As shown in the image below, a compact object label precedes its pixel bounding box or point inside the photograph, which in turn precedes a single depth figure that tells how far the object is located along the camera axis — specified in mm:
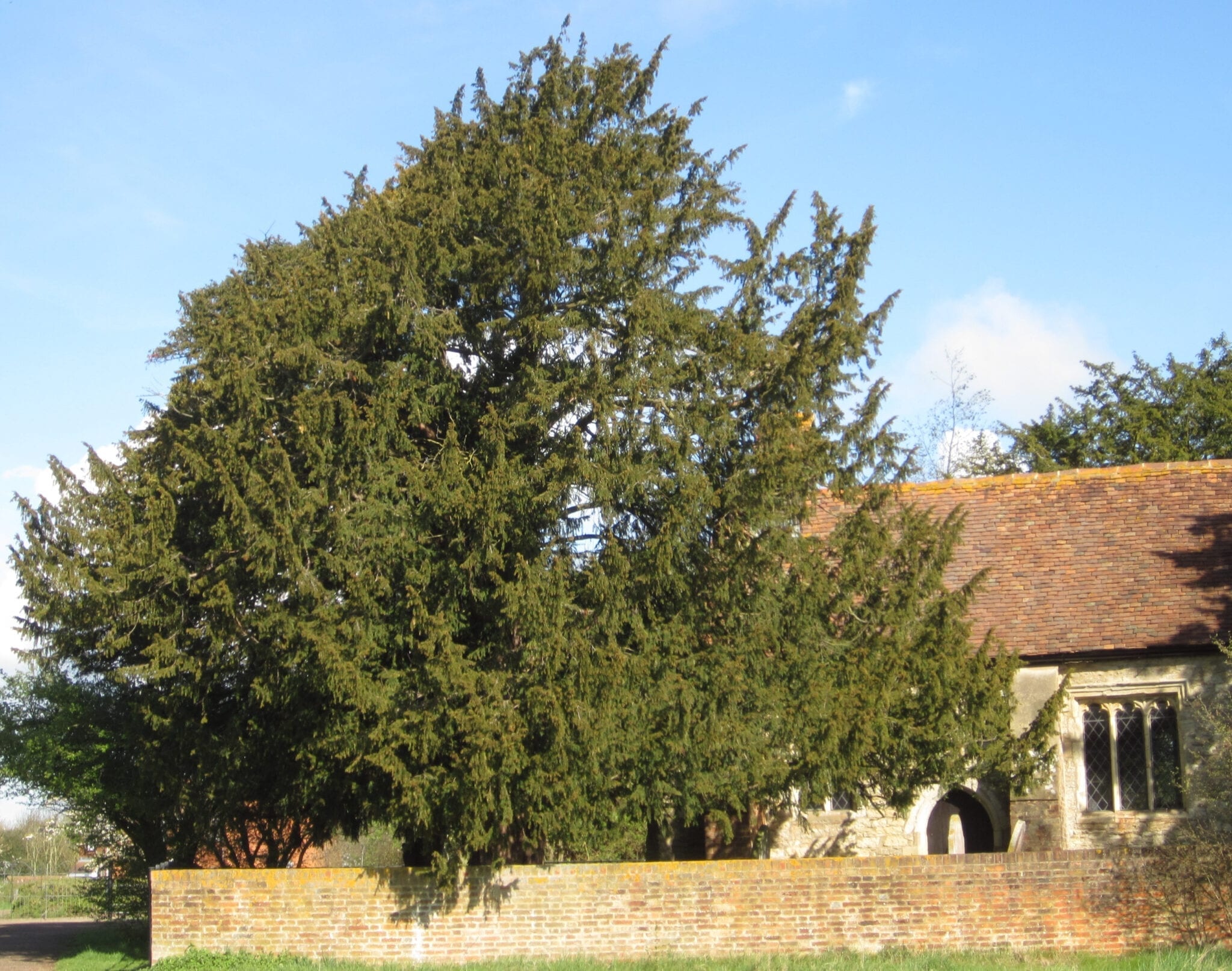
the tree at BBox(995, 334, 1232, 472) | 28031
